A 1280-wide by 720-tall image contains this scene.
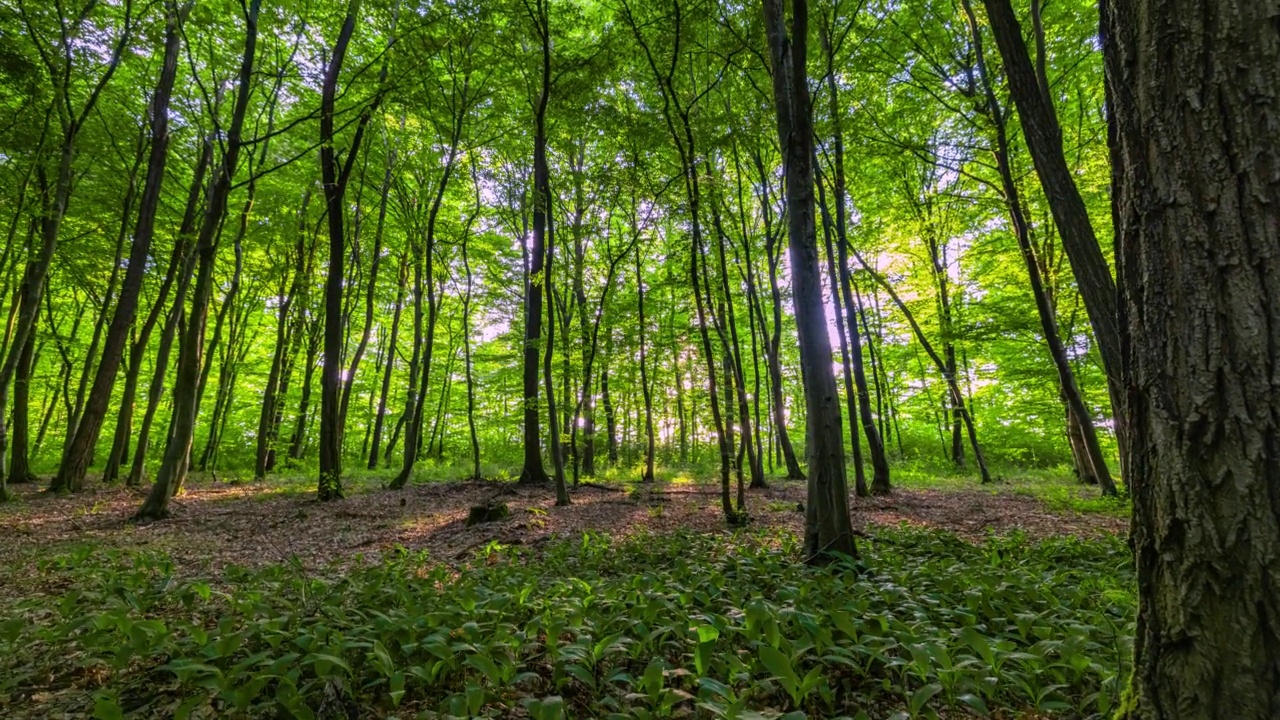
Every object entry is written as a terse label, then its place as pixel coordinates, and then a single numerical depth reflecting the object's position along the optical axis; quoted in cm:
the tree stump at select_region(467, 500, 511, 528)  747
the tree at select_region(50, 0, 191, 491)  868
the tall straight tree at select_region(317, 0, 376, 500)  929
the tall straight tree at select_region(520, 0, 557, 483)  832
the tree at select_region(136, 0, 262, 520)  730
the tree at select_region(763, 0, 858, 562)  452
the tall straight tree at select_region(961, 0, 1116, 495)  809
